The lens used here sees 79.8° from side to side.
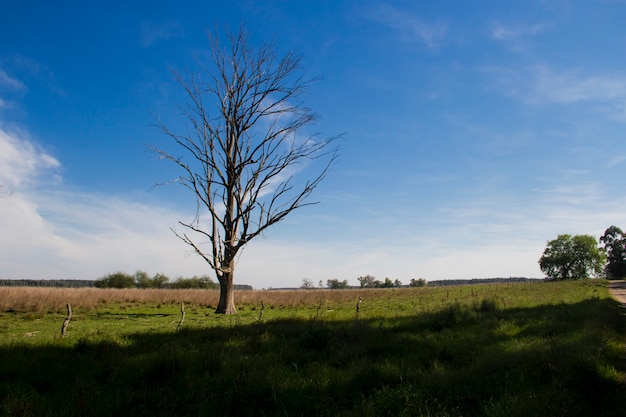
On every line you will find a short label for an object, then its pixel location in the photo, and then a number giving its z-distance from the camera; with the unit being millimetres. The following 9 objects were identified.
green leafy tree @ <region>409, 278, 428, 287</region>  161212
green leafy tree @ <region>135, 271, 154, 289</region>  92912
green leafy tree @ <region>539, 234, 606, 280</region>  99812
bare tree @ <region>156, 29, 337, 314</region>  25906
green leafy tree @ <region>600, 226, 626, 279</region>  97775
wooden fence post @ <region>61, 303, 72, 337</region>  10986
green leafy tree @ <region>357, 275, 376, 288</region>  166625
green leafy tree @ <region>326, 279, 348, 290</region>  166500
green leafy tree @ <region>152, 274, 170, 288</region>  96231
